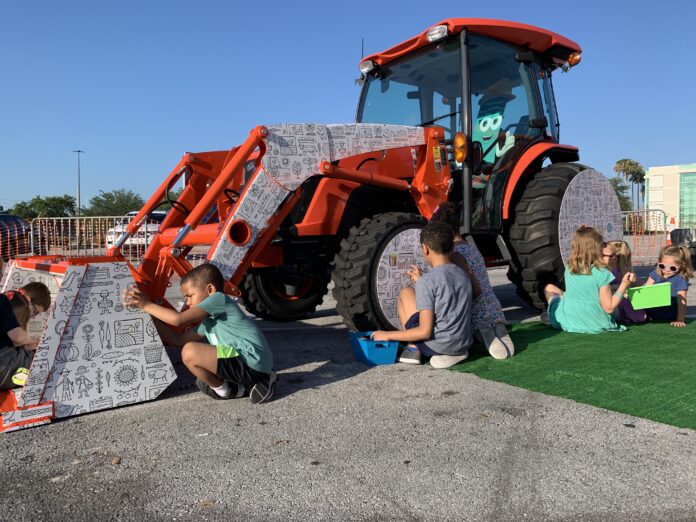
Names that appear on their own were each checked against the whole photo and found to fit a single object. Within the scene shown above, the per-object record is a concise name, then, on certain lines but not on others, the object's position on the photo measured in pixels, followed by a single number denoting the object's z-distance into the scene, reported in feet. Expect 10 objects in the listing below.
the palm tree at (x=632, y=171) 236.22
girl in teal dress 16.65
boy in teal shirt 11.03
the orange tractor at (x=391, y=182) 14.06
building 139.85
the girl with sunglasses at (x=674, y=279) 18.17
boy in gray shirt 13.66
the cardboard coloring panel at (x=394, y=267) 15.48
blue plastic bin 14.03
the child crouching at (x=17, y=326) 10.61
